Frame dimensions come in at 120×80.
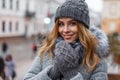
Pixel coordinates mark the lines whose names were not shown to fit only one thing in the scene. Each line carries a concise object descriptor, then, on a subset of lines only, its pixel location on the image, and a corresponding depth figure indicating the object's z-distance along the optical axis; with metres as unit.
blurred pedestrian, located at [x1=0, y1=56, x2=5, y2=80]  3.38
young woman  1.18
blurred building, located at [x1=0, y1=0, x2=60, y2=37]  20.21
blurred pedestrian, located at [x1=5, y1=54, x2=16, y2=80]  5.92
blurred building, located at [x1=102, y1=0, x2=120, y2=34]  23.61
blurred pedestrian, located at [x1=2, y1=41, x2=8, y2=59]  9.98
